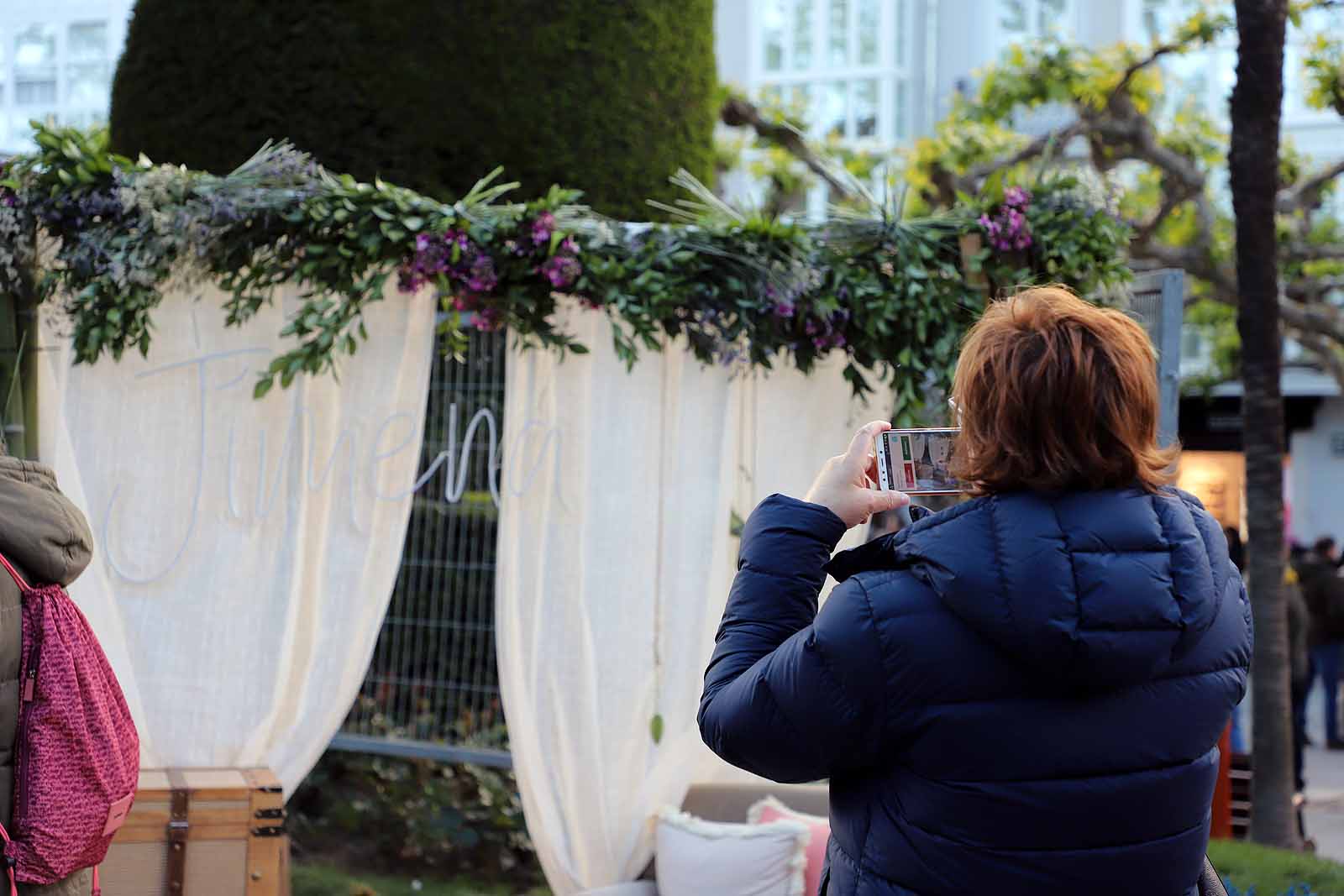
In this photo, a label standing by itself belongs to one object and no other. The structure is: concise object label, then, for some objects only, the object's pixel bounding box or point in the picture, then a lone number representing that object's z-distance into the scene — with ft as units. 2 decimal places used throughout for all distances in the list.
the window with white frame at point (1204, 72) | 57.36
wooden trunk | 12.45
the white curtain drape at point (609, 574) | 13.66
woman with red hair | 4.93
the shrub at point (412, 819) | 16.88
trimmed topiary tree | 15.37
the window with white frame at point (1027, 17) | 62.90
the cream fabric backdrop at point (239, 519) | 13.41
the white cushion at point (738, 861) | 12.96
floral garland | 12.64
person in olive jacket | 8.98
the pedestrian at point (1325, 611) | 33.24
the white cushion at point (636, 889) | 13.23
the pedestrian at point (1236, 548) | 30.23
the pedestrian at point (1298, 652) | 27.68
